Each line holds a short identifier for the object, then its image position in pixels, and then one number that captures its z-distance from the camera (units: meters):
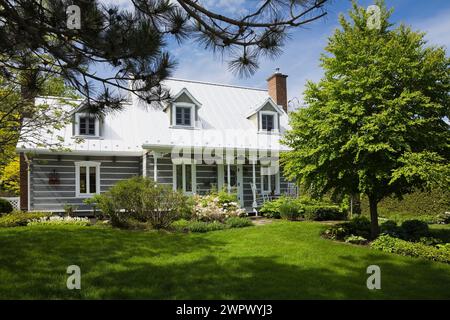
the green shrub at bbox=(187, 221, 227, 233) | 12.01
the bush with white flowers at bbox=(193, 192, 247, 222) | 13.94
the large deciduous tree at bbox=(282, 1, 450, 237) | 9.05
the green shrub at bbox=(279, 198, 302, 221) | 14.94
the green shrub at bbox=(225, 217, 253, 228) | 12.94
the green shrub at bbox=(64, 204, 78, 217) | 16.54
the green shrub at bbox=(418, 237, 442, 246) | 9.19
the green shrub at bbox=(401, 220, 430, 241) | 9.78
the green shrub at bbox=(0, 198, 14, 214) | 15.16
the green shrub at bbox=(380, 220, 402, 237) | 9.92
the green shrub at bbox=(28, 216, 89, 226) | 12.56
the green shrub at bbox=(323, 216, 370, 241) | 10.48
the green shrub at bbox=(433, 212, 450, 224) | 14.90
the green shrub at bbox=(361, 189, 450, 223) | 15.94
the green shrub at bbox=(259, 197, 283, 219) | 15.97
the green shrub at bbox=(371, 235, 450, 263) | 8.18
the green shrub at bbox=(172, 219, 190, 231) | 12.29
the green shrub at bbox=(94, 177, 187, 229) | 12.22
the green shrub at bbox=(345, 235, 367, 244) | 9.75
